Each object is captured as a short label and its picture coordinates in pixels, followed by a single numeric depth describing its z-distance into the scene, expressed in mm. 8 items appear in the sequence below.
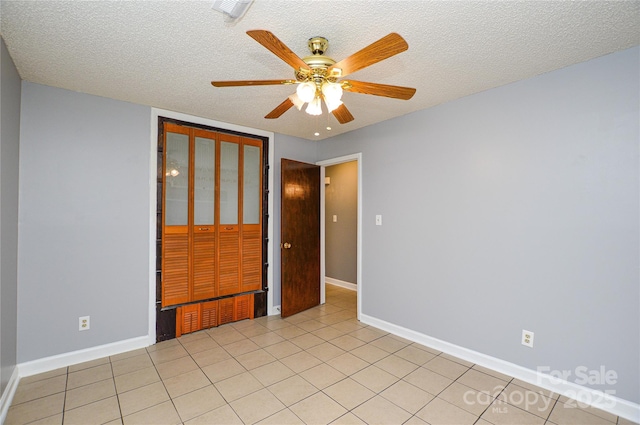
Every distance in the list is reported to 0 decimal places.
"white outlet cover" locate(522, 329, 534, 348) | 2391
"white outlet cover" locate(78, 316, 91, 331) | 2713
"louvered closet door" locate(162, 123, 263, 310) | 3227
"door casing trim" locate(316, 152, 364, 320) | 3822
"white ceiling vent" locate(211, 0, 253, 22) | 1529
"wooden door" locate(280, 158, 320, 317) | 3864
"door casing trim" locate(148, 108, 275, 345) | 3080
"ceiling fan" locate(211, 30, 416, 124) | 1428
